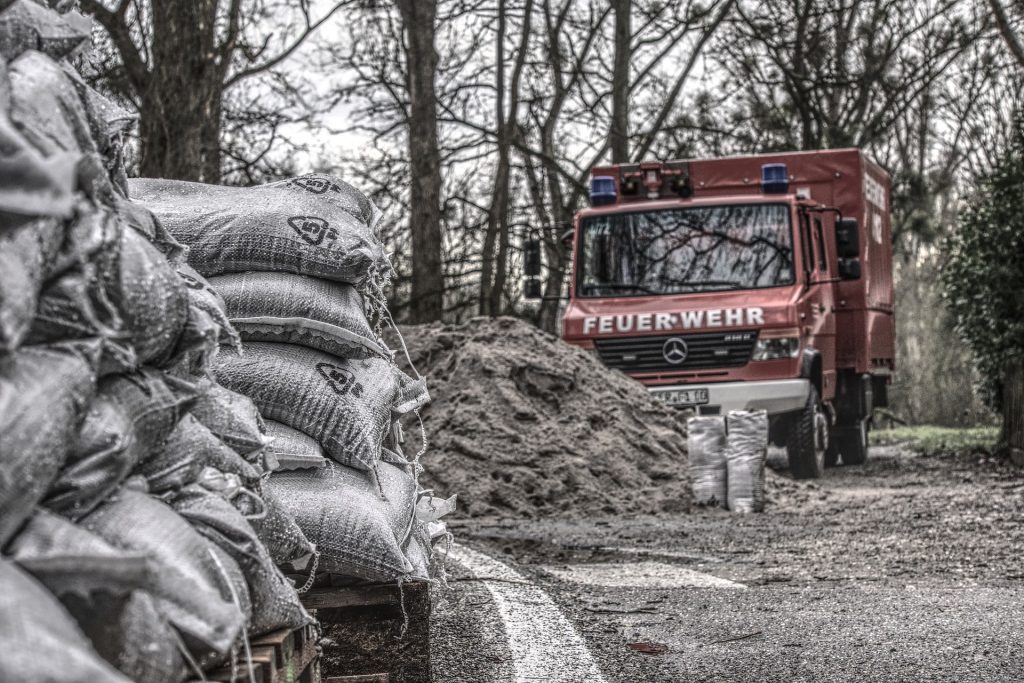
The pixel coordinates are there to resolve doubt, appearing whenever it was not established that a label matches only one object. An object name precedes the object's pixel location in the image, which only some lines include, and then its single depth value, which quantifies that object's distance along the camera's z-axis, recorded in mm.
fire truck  13719
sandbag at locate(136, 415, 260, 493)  2660
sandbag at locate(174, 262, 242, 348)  3174
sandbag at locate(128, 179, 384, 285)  4633
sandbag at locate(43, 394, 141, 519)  2188
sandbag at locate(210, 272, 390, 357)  4555
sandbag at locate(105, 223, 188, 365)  2404
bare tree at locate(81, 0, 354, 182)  12688
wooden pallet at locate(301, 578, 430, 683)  3986
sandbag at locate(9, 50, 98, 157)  2162
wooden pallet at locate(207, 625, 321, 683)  2533
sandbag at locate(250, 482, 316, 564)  3299
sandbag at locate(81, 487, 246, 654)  2252
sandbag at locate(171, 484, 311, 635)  2672
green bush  15312
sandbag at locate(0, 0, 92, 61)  2506
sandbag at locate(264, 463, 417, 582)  3936
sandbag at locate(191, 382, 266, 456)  3209
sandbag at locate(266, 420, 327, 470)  4188
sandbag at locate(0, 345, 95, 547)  1892
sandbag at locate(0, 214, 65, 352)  1877
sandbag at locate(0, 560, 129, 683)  1562
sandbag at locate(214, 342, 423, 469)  4391
